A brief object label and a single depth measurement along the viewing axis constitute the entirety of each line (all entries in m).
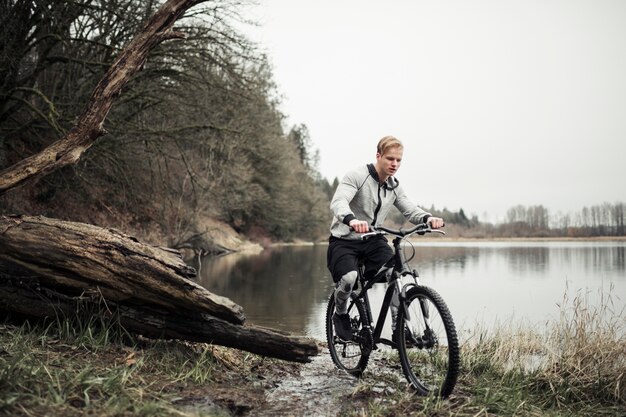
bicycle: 3.46
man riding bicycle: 4.26
